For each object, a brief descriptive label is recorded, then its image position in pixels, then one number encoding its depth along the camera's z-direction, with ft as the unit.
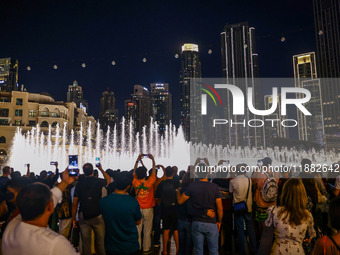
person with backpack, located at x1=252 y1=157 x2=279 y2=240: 19.29
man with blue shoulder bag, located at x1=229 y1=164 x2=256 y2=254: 21.84
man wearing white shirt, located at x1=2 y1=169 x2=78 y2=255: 7.30
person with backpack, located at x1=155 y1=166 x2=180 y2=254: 22.38
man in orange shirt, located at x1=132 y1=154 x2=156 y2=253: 21.24
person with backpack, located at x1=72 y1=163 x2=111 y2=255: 18.21
